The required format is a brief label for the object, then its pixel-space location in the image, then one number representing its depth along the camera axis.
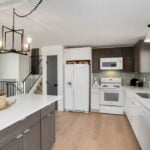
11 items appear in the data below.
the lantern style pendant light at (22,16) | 1.85
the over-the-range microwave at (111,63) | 4.22
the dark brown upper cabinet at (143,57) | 3.36
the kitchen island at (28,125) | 1.24
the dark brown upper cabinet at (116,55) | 4.27
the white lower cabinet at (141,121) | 1.76
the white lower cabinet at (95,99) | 4.30
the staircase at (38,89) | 5.50
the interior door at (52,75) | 4.60
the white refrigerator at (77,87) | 4.30
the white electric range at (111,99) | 4.07
